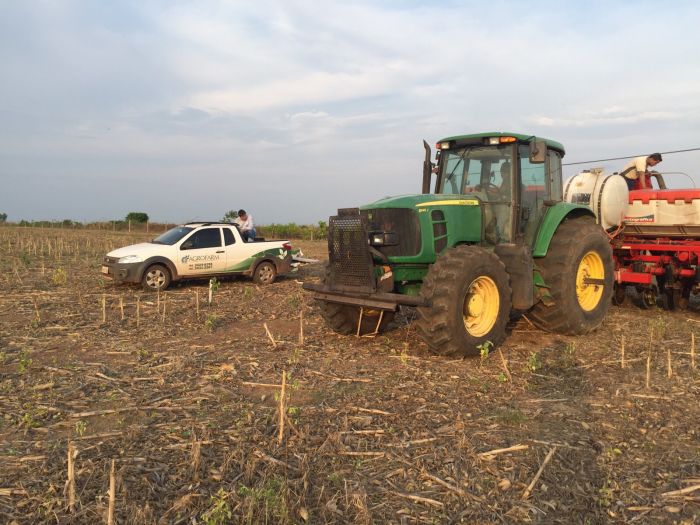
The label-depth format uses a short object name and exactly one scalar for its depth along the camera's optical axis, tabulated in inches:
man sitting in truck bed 606.2
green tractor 251.2
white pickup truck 472.7
